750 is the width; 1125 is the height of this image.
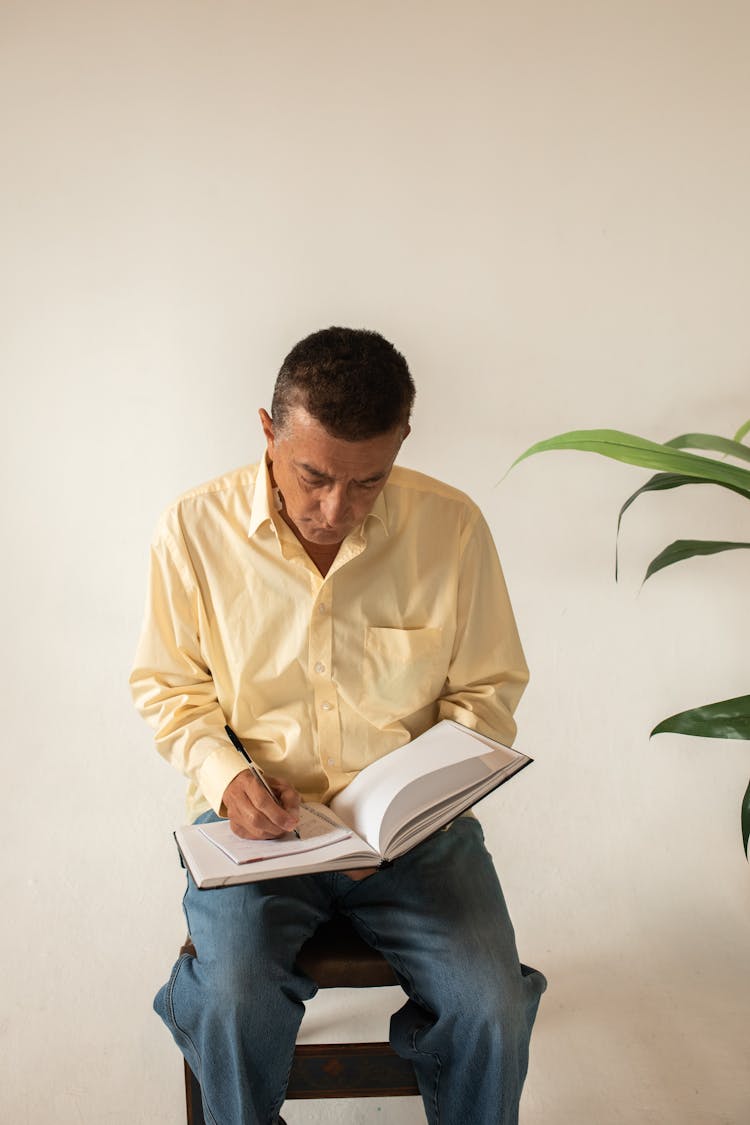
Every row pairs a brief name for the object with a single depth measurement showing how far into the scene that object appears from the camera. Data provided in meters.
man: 1.29
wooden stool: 1.39
